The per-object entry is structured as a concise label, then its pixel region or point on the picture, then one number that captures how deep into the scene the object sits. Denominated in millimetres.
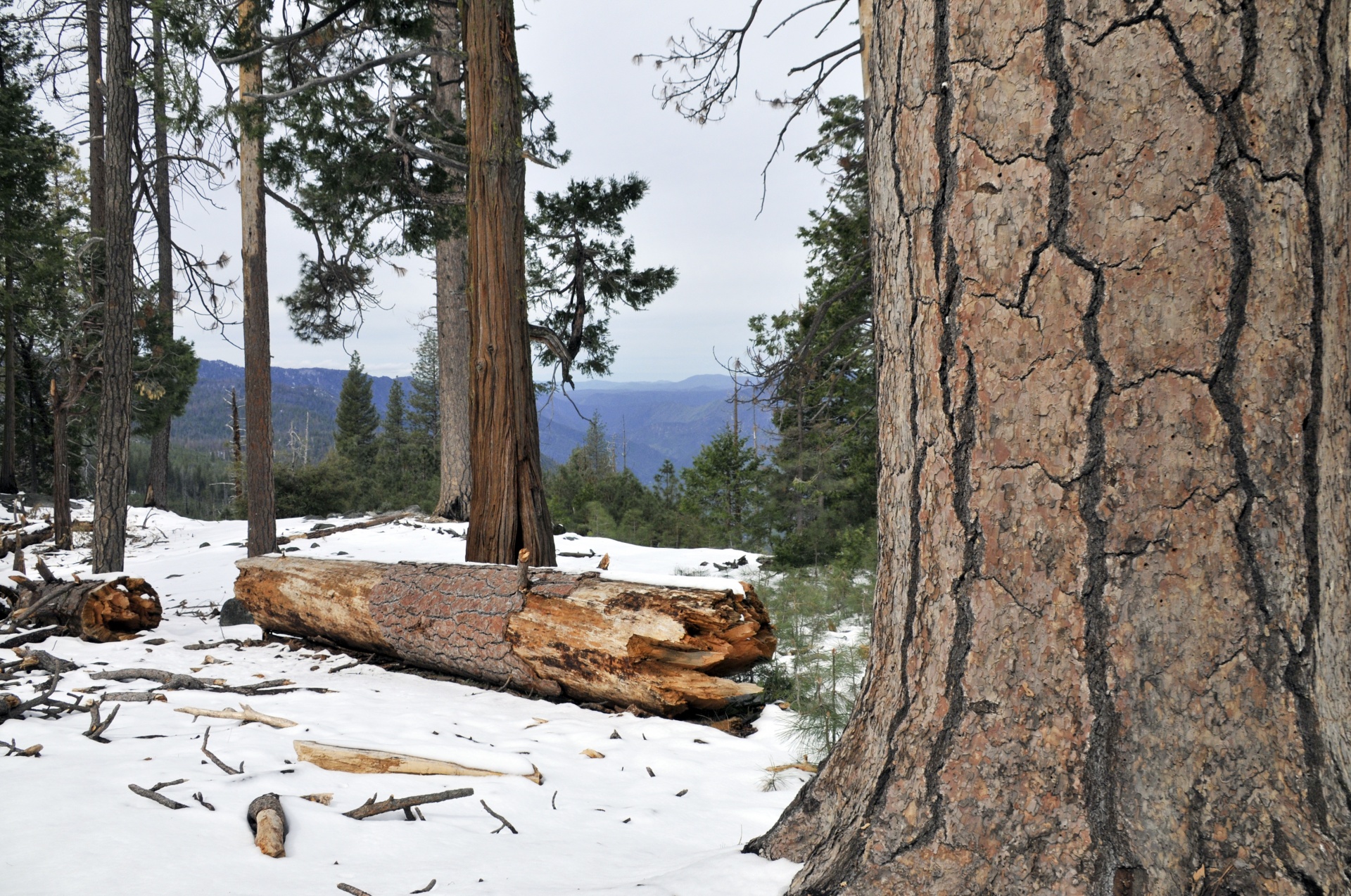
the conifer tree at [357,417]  45844
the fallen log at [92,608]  5312
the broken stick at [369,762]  2488
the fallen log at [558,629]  3715
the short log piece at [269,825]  1779
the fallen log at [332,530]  11469
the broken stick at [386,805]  2062
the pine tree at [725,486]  23406
